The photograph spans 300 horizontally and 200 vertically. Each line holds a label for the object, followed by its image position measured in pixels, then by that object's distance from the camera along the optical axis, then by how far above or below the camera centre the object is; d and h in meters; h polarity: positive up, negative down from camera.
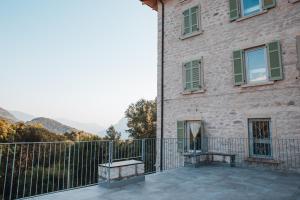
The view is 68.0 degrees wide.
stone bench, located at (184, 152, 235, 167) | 8.35 -1.23
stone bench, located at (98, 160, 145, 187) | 5.14 -1.15
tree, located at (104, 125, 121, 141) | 30.06 -1.07
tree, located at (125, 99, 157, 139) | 27.38 +0.79
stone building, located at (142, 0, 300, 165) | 8.00 +2.34
